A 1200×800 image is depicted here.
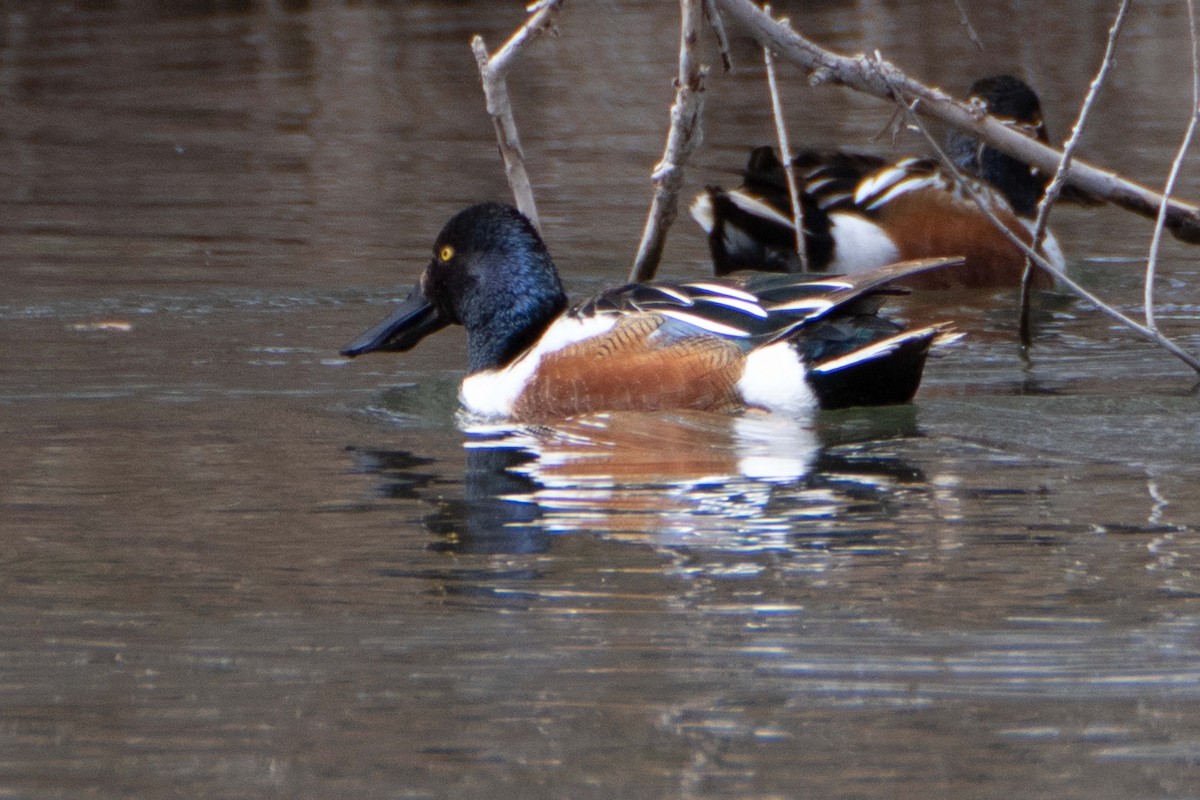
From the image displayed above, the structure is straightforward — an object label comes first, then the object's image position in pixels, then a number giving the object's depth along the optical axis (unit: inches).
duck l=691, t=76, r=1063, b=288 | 695.1
